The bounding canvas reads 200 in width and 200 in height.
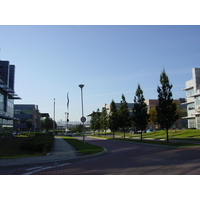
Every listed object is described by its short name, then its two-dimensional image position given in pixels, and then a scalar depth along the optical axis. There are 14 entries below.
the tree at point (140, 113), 31.03
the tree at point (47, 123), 102.16
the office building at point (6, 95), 35.44
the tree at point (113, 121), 41.31
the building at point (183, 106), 93.25
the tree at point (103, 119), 52.17
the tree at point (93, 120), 60.52
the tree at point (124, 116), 38.59
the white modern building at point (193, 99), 57.56
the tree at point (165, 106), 24.03
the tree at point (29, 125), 74.19
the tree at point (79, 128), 92.71
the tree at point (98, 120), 57.62
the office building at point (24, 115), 83.00
